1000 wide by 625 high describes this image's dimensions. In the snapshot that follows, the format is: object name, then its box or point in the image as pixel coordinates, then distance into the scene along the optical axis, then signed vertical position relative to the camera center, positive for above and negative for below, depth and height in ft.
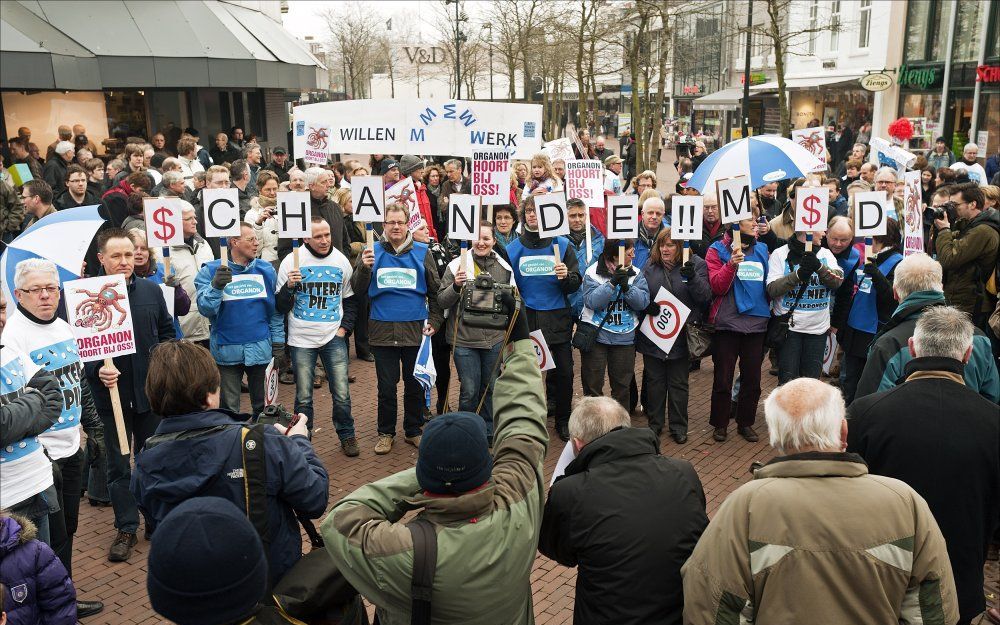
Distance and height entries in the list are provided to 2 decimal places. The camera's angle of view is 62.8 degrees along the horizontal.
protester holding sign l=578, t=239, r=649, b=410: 23.34 -4.54
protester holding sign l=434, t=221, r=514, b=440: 22.59 -4.74
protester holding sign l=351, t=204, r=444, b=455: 23.67 -3.70
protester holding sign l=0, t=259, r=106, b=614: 15.43 -3.74
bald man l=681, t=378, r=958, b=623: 8.94 -4.27
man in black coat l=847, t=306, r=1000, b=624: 11.82 -4.20
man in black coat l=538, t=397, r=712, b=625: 10.05 -4.53
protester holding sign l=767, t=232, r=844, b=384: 23.54 -4.19
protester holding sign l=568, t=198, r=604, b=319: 26.94 -2.42
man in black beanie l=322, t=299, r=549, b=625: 8.78 -4.02
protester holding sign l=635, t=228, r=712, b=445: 23.86 -5.43
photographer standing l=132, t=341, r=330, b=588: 9.90 -3.57
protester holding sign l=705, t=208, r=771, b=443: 24.03 -4.71
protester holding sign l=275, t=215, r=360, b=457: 23.20 -4.24
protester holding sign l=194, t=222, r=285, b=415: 22.33 -4.09
